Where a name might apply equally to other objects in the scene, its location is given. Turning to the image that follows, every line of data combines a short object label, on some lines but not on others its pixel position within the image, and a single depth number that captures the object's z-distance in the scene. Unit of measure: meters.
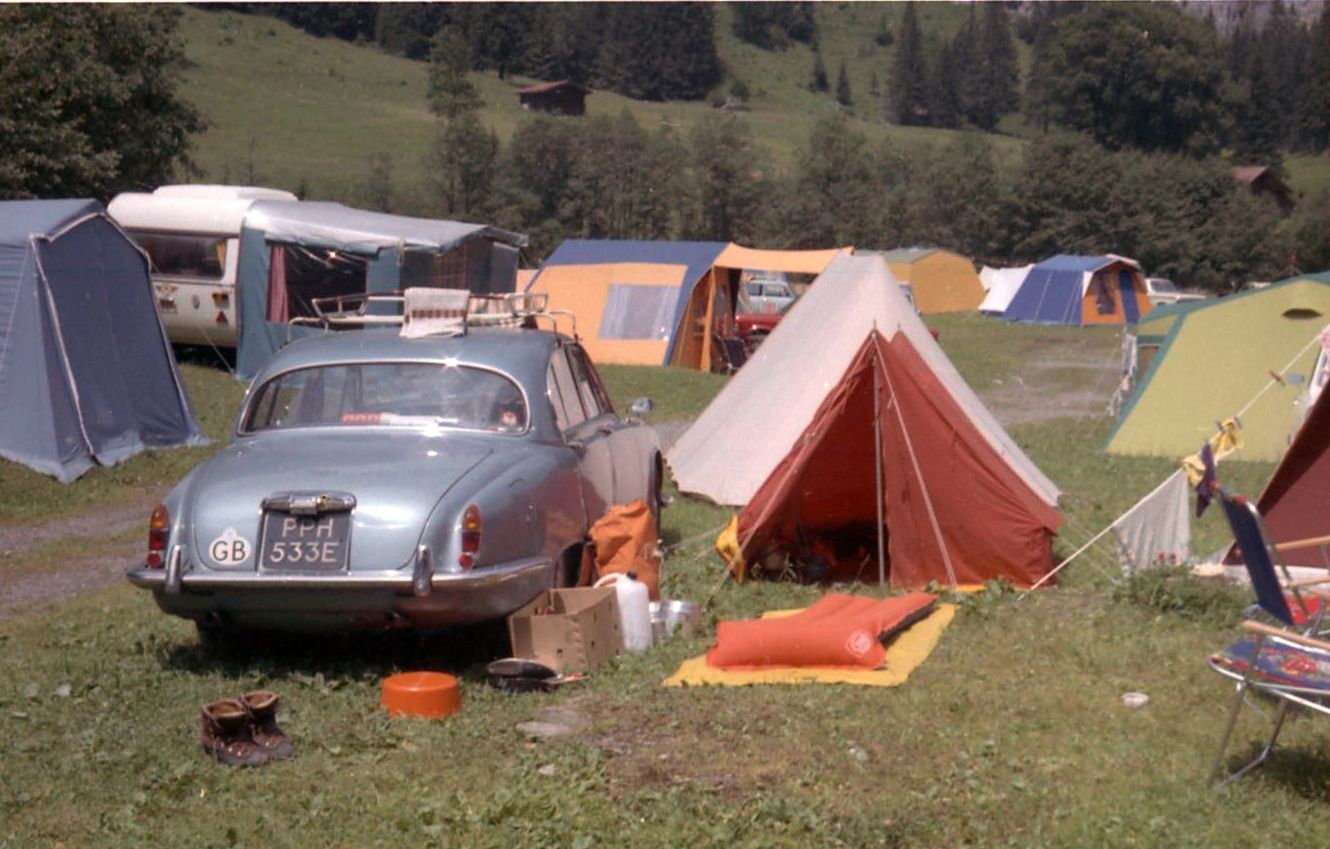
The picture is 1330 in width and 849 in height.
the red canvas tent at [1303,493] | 8.40
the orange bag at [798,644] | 6.67
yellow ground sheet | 6.47
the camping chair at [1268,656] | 4.93
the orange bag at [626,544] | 7.74
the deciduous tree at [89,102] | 22.58
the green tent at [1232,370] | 14.60
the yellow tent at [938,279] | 42.97
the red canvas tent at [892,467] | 8.59
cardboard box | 6.59
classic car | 6.38
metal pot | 7.34
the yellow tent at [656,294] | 24.95
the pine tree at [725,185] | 52.06
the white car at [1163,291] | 39.78
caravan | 20.55
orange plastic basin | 6.00
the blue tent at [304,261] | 20.19
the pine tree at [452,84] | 51.81
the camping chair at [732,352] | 24.94
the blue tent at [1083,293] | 39.38
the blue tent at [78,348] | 12.86
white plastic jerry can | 7.16
